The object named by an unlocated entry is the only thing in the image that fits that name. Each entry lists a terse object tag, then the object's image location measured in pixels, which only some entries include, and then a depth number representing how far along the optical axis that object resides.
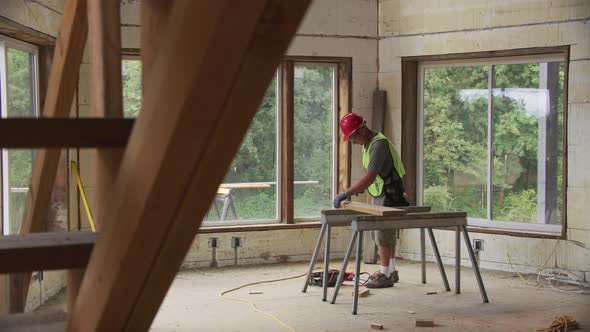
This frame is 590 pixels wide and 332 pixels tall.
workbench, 5.88
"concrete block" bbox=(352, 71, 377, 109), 8.58
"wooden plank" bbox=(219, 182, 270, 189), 8.28
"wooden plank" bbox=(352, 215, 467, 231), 5.88
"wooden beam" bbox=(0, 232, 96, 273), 1.54
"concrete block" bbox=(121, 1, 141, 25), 7.81
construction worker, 6.68
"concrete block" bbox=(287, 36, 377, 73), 8.30
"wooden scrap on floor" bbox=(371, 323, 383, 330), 5.45
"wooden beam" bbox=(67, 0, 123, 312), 1.70
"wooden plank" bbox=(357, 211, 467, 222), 5.89
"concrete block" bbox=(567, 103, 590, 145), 7.24
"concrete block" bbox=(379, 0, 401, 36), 8.53
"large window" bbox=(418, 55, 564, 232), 7.64
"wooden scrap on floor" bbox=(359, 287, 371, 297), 6.58
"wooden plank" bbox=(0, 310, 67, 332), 1.89
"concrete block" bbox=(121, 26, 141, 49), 7.73
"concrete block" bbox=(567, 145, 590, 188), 7.26
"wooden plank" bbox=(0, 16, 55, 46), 5.27
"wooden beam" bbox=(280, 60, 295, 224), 8.29
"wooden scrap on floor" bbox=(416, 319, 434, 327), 5.55
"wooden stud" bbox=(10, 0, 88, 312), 2.23
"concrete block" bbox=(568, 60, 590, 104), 7.20
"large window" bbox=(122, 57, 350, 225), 8.30
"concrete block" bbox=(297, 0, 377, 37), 8.38
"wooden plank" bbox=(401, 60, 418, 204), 8.51
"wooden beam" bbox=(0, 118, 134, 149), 1.37
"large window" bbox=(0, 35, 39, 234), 5.71
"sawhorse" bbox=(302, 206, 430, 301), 6.37
